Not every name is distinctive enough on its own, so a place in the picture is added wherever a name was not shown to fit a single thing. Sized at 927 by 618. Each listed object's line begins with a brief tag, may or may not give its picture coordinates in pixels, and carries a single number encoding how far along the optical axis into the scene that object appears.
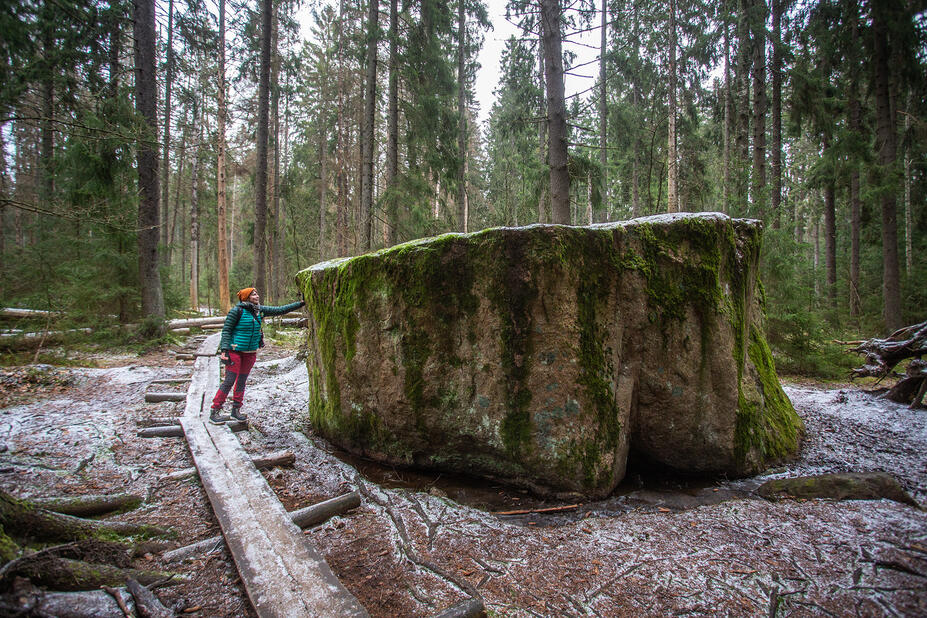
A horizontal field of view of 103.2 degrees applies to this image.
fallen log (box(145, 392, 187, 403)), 5.71
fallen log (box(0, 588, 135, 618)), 1.37
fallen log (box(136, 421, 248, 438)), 4.34
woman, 5.01
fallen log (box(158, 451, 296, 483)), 3.41
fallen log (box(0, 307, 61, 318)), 8.01
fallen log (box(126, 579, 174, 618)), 1.75
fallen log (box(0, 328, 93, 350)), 7.42
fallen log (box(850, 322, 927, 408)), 5.00
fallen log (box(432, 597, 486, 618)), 1.86
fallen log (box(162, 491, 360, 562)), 2.31
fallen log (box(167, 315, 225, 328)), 12.71
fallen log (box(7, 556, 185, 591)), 1.59
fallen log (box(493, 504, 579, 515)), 3.12
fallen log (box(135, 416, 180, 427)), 4.68
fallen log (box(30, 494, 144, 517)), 2.57
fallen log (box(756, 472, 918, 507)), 2.89
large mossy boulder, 3.34
